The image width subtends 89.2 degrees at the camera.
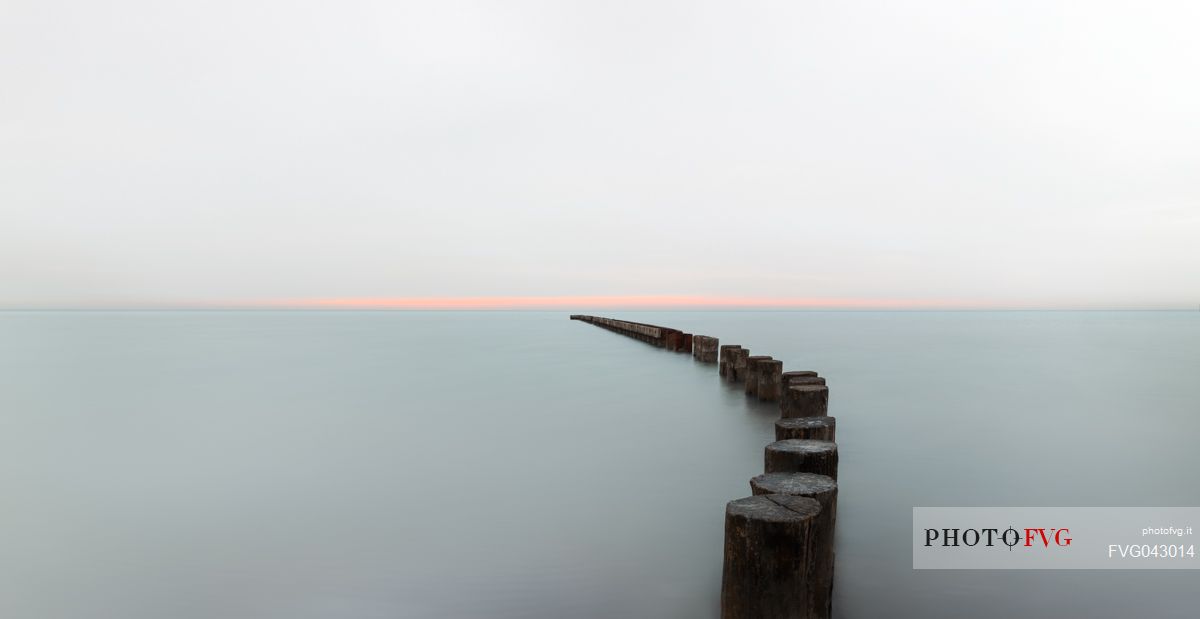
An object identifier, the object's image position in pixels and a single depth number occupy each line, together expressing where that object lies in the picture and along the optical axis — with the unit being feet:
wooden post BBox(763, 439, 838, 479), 11.42
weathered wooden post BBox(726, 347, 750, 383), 42.47
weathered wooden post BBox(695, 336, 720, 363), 57.77
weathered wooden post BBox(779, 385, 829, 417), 19.34
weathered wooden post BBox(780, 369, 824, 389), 21.29
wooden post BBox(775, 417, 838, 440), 13.91
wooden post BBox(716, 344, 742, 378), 43.61
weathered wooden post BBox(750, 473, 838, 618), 9.43
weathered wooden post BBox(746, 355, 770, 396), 33.17
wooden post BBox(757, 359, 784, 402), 31.30
